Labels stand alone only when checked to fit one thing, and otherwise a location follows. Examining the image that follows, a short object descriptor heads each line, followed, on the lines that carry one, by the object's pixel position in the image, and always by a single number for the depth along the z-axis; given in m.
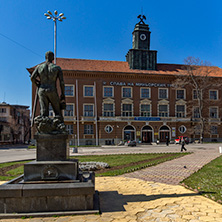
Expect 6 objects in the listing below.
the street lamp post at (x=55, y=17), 20.66
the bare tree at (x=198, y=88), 41.56
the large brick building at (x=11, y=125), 51.50
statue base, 5.36
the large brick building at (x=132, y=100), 40.97
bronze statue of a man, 6.73
